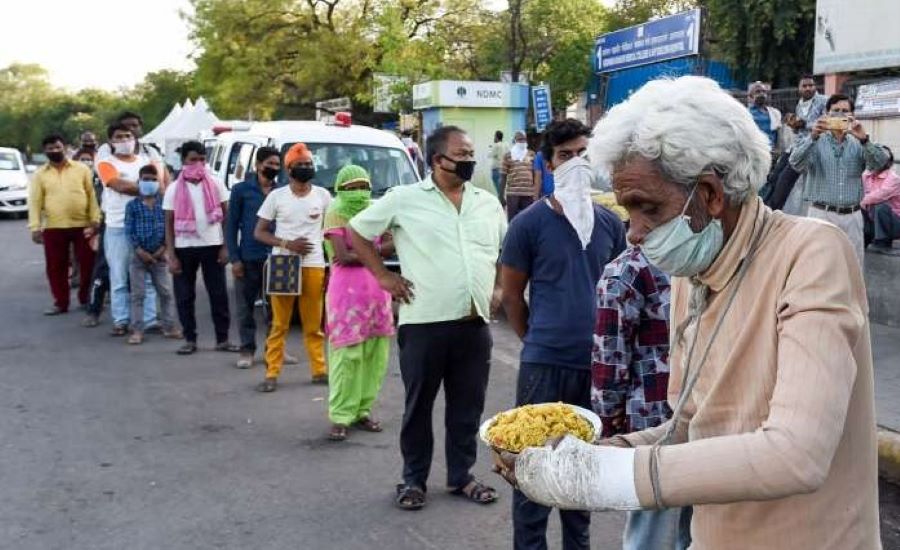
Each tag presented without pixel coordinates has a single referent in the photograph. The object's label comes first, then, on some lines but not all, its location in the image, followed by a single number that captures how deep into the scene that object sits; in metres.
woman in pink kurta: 5.93
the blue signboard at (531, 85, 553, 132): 21.52
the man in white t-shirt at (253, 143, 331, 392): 7.26
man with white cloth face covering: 3.88
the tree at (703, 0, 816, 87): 20.30
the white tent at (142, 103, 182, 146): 26.67
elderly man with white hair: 1.43
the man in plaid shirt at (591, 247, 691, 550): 3.34
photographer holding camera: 7.80
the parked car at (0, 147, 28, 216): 23.50
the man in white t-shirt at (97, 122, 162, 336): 9.33
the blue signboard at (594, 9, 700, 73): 20.17
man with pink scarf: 8.45
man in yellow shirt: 10.13
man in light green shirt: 4.71
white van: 10.03
